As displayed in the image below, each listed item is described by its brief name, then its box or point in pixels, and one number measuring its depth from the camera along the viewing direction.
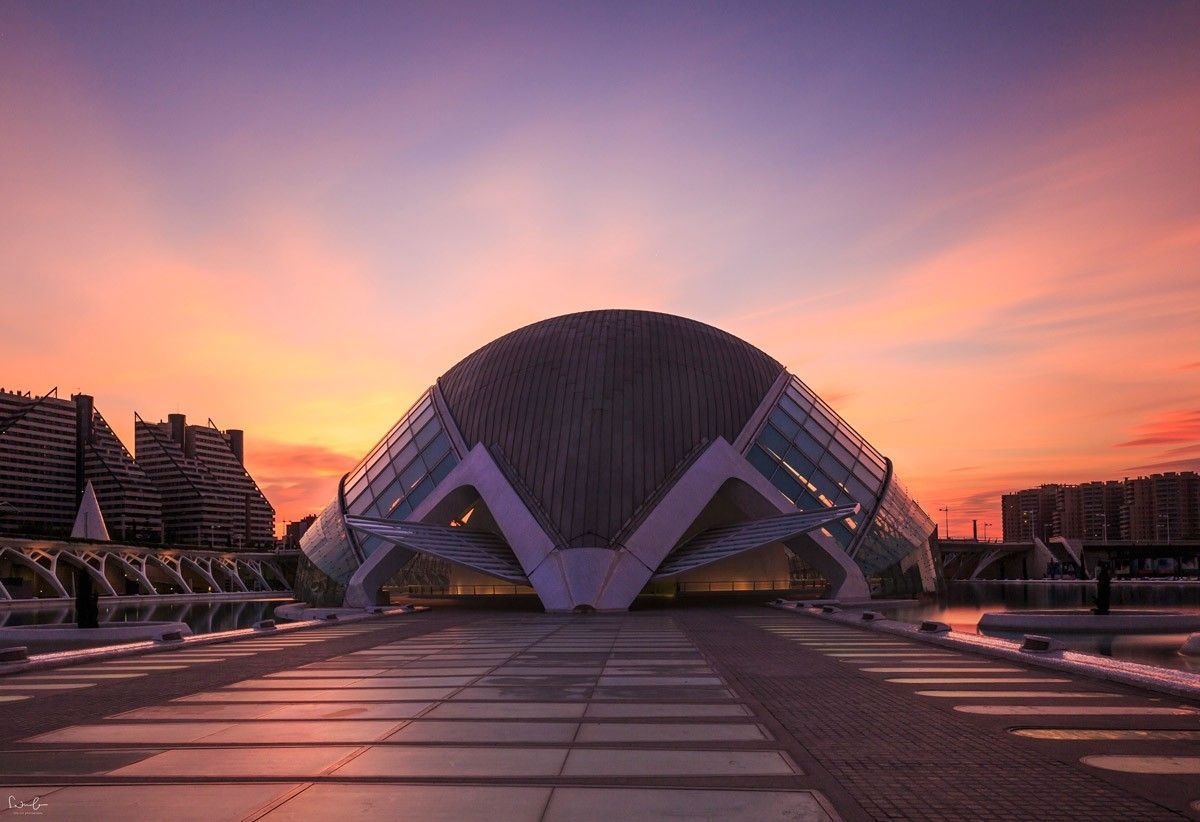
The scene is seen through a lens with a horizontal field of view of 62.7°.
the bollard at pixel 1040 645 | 14.59
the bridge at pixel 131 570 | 65.94
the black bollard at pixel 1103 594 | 24.30
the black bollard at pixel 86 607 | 26.11
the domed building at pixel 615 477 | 34.66
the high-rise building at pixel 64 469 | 168.12
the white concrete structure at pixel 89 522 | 81.75
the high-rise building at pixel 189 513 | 195.50
